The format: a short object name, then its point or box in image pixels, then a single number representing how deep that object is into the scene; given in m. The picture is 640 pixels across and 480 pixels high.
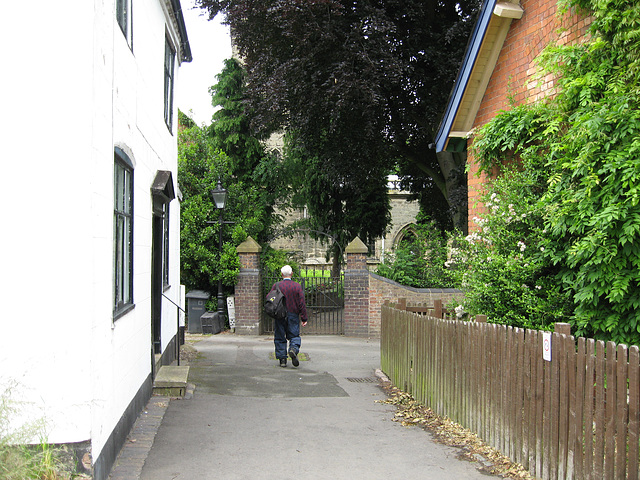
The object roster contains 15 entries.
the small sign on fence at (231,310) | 16.75
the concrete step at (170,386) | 8.01
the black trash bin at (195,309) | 16.72
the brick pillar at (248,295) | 16.00
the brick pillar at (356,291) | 15.54
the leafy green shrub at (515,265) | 7.14
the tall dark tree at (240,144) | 19.81
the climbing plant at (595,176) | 5.88
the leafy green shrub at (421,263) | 15.99
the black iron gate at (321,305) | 16.22
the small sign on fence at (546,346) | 4.73
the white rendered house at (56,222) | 4.20
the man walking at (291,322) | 10.63
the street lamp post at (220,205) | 15.94
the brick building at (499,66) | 8.02
